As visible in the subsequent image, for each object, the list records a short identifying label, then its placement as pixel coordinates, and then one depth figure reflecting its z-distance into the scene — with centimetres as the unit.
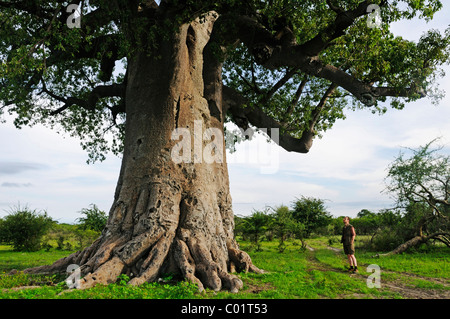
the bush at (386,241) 1841
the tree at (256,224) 2041
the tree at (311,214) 2291
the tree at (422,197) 1753
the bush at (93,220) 1814
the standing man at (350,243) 1059
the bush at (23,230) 1964
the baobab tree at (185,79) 795
